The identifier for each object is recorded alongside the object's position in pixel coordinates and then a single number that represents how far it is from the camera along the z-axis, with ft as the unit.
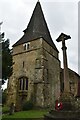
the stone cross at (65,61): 39.94
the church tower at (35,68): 99.97
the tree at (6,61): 64.18
